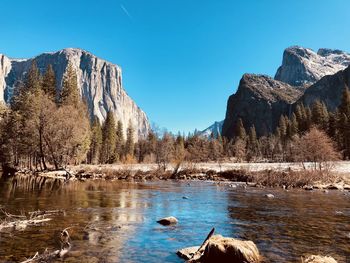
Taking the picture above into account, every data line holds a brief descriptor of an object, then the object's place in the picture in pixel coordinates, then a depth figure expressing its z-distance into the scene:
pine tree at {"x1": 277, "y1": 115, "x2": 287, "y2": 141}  133.74
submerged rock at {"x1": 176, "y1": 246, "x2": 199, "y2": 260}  10.18
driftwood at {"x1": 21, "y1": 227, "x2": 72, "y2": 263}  9.32
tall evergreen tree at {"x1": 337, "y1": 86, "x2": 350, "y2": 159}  90.86
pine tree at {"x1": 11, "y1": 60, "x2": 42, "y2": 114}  63.59
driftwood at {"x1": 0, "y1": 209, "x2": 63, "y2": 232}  13.65
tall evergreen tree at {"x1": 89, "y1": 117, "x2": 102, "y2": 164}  104.62
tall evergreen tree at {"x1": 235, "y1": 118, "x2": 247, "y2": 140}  160.95
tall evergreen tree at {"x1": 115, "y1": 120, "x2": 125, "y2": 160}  126.38
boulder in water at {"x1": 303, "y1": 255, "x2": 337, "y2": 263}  8.05
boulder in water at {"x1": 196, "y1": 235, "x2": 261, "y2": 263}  9.44
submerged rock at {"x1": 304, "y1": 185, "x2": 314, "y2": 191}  34.06
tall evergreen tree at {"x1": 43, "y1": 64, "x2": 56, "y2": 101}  73.75
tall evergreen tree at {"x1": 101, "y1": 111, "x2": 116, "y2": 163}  109.36
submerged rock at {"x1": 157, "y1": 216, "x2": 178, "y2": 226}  15.65
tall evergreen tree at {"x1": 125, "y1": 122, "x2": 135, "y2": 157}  129.25
